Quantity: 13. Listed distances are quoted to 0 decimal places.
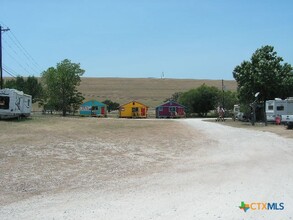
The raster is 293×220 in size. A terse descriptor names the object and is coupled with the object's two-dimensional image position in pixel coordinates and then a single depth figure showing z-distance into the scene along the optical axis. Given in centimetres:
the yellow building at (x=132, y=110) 6487
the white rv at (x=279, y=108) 3497
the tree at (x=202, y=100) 7138
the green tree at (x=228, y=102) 7000
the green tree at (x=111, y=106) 8194
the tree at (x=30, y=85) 7350
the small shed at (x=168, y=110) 6619
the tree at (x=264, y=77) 4034
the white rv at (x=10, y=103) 3005
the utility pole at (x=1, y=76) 3952
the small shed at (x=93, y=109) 6348
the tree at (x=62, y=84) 6462
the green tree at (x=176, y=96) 8337
